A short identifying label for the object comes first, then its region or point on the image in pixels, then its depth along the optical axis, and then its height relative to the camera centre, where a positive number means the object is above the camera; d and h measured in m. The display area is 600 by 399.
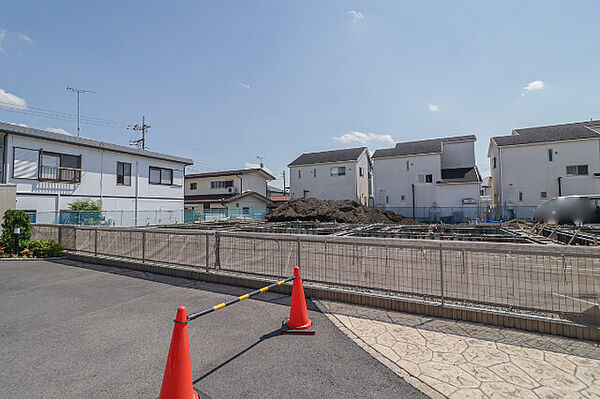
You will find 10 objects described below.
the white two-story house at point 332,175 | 32.28 +4.04
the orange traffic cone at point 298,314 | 3.79 -1.42
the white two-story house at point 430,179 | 27.33 +3.14
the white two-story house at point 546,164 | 23.84 +3.83
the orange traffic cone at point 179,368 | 2.27 -1.29
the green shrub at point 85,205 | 16.91 +0.32
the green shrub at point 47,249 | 9.66 -1.30
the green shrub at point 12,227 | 10.31 -0.58
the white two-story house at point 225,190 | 30.58 +2.32
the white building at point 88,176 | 15.36 +2.28
